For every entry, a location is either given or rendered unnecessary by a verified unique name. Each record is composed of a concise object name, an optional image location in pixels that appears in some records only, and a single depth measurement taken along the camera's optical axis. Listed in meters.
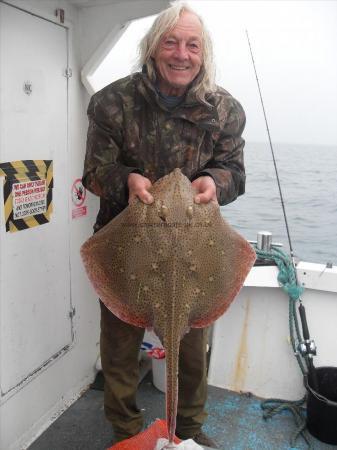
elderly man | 2.38
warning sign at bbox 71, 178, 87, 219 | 3.49
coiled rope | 3.57
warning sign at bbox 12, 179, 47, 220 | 2.85
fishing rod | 3.42
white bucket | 3.76
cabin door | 2.72
